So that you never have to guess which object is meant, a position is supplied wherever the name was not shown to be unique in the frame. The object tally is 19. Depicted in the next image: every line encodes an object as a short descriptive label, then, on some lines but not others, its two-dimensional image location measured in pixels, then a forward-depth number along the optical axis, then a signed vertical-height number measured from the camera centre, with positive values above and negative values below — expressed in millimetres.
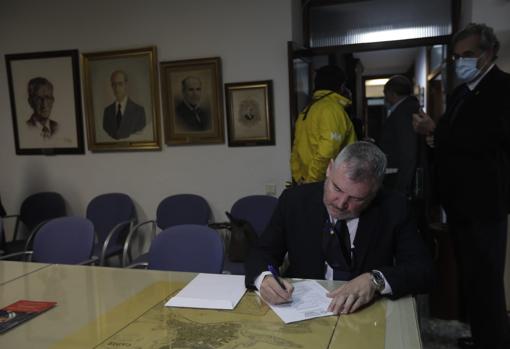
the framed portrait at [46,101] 3762 +376
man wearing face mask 2201 -251
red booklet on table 1380 -576
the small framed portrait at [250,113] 3318 +172
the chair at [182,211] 3426 -597
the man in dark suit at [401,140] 2871 -74
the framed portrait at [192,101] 3410 +296
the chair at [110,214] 3553 -630
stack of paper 1453 -568
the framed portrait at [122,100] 3557 +344
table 1200 -580
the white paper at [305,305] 1339 -569
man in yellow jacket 2688 +31
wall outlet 3389 -438
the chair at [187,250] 2029 -547
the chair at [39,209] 3850 -594
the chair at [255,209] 3168 -563
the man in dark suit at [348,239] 1436 -424
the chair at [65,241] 2512 -589
